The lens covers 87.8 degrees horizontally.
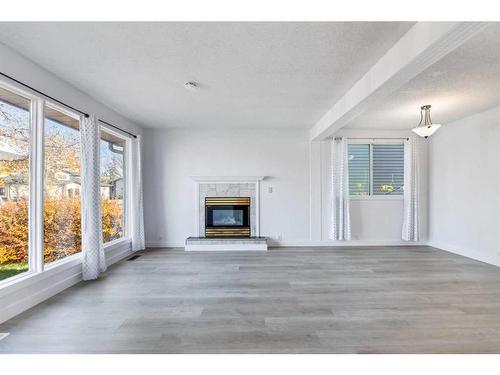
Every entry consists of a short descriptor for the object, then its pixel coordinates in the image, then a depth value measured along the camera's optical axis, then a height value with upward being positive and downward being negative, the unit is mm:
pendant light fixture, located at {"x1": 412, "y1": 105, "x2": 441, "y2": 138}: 3920 +911
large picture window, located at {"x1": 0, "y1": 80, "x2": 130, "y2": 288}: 2676 +40
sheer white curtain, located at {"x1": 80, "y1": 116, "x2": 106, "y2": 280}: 3646 -198
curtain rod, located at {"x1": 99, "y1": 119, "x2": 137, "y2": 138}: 4225 +1055
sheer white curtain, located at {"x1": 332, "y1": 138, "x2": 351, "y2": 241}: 5655 -115
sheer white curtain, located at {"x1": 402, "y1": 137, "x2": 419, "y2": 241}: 5654 -117
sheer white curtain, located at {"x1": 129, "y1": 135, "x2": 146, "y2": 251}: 5215 -258
